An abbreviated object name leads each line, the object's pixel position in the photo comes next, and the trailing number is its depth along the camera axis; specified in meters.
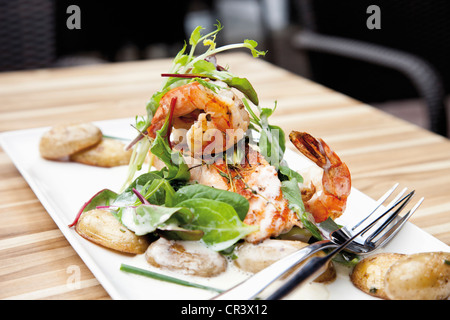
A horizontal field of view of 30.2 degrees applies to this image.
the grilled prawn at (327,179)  0.45
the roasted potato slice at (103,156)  0.55
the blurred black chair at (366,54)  0.82
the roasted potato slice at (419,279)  0.39
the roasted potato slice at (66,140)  0.54
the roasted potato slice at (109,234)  0.43
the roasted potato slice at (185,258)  0.41
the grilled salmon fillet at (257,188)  0.43
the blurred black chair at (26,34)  1.02
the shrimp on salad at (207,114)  0.45
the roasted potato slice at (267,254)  0.41
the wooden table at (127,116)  0.43
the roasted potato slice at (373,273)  0.40
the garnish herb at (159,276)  0.40
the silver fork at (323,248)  0.38
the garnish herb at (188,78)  0.48
